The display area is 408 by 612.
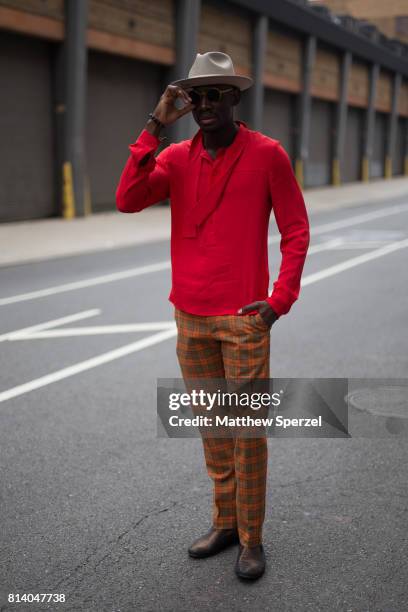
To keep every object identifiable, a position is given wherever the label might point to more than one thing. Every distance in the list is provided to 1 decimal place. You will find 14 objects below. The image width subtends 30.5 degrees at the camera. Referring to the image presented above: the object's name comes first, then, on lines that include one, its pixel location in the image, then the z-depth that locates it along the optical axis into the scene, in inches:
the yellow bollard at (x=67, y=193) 844.6
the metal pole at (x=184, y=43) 994.1
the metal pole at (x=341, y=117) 1599.4
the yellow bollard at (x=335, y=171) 1609.3
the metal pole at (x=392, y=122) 1971.0
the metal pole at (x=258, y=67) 1208.8
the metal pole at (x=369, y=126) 1793.8
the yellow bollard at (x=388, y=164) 1987.0
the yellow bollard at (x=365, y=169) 1796.3
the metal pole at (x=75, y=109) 804.0
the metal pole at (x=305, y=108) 1412.4
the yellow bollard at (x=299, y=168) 1424.7
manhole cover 204.1
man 117.0
